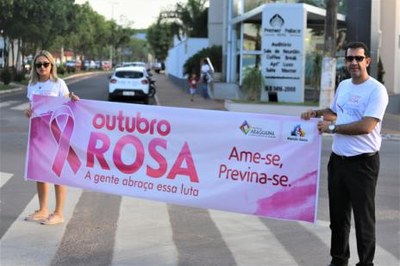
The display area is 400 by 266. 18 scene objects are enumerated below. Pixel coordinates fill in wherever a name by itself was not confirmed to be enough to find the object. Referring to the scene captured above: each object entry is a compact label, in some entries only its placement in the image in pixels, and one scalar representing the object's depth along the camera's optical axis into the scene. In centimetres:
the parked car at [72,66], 7298
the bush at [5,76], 3634
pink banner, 555
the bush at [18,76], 4094
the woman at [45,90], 665
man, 472
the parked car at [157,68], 9004
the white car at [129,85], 2605
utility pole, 1789
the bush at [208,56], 3512
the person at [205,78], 2891
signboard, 2277
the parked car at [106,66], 10312
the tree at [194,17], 5037
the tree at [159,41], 10081
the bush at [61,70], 6144
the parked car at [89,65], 9461
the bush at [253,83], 2267
